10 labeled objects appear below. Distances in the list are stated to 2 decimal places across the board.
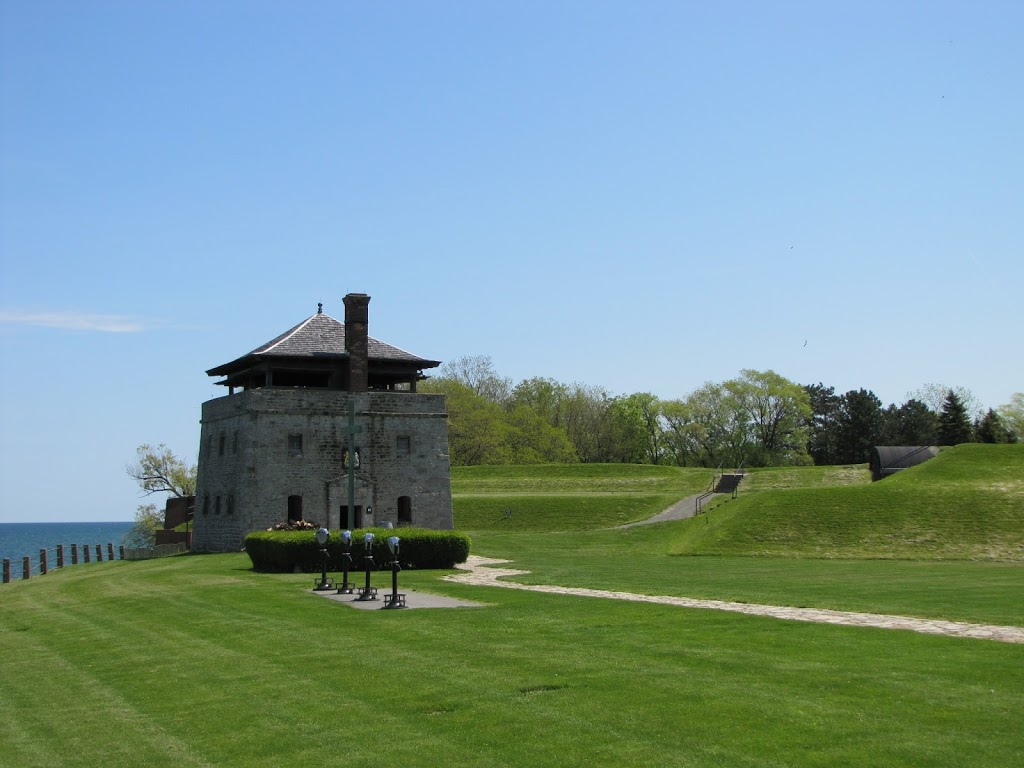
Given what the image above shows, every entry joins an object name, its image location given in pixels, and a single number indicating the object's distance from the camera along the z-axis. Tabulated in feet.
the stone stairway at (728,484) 194.63
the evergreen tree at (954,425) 257.96
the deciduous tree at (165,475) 225.35
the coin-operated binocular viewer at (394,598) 59.31
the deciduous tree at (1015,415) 314.14
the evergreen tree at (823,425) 315.78
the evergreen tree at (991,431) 243.40
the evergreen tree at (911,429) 299.99
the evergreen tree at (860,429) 302.86
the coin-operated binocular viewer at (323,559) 71.64
